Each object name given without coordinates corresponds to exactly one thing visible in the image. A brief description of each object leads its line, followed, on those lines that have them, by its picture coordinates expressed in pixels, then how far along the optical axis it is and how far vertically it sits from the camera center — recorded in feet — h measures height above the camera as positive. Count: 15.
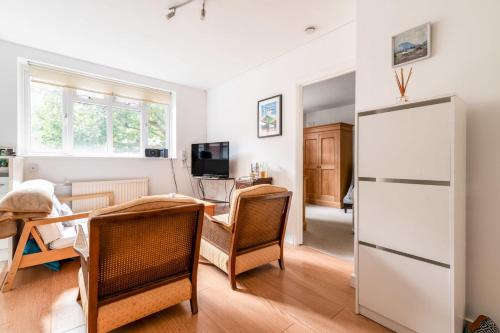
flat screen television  13.12 +0.32
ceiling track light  7.16 +5.04
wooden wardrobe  17.46 +0.18
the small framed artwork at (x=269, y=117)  10.78 +2.38
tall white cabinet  4.08 -1.02
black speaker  13.39 +0.74
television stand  13.34 -1.57
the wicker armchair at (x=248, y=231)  6.30 -2.09
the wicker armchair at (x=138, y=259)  4.00 -1.91
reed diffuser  5.11 +1.94
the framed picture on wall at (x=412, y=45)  5.24 +2.90
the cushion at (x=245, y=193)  6.17 -0.81
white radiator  11.15 -1.34
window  10.83 +2.32
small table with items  10.47 -0.81
